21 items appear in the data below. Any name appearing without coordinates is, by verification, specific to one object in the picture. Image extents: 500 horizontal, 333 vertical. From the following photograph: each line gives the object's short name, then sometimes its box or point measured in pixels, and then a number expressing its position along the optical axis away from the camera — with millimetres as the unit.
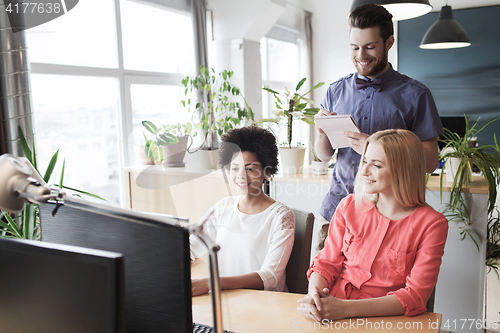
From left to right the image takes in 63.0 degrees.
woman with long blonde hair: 1238
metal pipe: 1937
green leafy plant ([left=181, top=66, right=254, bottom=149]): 2961
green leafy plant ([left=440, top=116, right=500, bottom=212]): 2162
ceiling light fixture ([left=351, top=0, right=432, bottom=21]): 2158
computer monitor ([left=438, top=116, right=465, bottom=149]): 4949
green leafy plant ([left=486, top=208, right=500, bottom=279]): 2311
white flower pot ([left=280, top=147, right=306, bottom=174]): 2658
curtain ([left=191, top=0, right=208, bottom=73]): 3990
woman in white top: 1452
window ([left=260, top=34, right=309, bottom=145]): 5406
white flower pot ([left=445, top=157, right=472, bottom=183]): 2248
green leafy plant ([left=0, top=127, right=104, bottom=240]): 1775
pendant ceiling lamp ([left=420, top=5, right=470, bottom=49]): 3820
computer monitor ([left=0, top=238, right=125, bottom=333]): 573
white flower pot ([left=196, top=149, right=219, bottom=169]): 2762
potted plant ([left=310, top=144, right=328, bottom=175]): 2633
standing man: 1642
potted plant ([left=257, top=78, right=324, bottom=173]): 2559
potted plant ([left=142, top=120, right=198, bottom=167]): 2777
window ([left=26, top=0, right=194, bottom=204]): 2881
